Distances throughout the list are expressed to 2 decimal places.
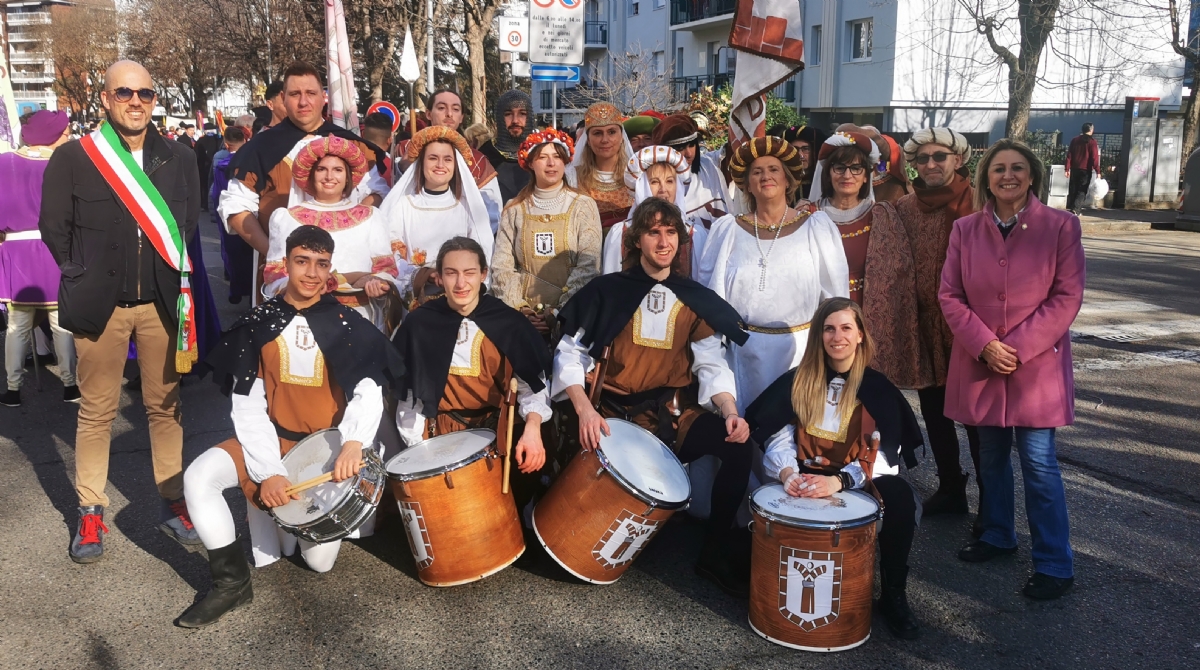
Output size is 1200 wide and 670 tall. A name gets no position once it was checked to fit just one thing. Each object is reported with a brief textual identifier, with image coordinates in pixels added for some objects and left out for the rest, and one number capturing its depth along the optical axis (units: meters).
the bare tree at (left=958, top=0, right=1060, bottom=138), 21.50
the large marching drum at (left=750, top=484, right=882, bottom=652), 3.61
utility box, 21.25
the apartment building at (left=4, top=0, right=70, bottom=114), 79.44
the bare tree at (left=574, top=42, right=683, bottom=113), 19.78
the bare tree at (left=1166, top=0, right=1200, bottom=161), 22.30
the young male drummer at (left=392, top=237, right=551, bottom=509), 4.52
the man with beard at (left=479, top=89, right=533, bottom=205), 7.65
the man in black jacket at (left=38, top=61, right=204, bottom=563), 4.60
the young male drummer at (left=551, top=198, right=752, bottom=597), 4.55
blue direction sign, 12.36
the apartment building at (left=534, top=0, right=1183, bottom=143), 28.89
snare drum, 3.88
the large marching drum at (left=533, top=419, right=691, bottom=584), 3.97
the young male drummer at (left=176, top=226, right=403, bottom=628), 4.04
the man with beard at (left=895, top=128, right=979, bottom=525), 5.05
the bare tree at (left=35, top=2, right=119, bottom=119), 63.62
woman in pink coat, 4.22
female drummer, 4.13
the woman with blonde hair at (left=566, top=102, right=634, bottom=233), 5.94
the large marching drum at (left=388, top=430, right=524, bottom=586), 4.04
